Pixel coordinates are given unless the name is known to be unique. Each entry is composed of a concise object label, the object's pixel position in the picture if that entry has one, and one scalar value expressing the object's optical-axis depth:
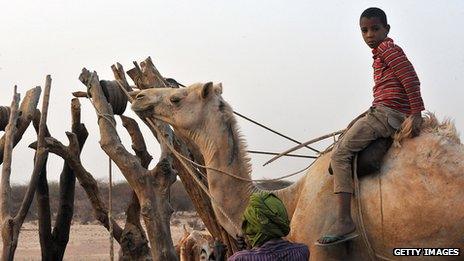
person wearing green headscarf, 4.35
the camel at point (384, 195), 6.29
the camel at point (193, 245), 11.59
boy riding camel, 6.48
